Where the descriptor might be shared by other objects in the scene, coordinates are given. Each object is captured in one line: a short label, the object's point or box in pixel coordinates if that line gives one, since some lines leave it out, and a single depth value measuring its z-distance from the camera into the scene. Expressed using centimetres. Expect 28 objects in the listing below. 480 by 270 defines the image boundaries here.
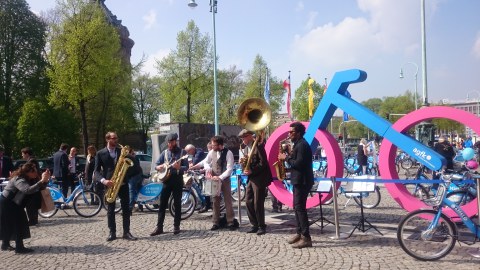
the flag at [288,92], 2448
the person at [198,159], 1063
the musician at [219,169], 834
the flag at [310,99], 2634
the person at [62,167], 1271
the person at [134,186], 1034
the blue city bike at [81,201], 1055
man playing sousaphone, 763
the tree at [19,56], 3384
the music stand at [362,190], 754
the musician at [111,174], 764
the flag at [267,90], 2579
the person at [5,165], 1092
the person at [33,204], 719
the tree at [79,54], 2633
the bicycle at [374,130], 713
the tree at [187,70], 3438
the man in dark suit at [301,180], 662
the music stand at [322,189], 774
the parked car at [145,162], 2228
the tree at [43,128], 3089
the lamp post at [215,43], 2295
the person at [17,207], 697
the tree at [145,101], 4903
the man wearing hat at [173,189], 789
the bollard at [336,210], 734
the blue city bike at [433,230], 578
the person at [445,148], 1287
